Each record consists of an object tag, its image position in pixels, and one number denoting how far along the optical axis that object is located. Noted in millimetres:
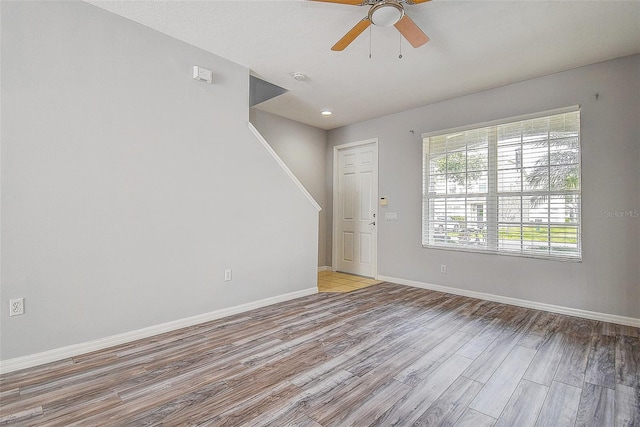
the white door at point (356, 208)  5379
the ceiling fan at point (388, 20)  2162
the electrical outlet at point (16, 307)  2145
